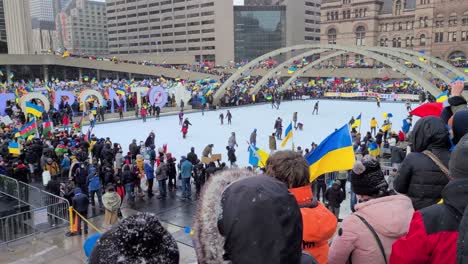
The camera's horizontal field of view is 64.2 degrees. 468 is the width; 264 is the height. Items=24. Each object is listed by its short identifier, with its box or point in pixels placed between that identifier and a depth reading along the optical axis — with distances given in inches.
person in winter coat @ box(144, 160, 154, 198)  485.1
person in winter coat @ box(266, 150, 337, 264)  99.9
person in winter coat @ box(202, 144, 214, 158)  569.7
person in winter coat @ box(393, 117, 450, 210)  120.0
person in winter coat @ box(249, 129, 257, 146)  769.5
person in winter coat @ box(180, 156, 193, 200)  471.8
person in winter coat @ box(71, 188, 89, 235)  363.6
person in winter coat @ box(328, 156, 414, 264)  94.5
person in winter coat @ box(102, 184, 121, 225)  357.1
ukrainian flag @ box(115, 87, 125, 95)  1273.9
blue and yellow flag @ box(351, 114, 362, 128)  759.1
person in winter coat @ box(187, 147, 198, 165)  522.3
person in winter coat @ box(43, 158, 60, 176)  514.9
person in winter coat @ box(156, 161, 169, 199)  481.4
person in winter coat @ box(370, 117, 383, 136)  883.1
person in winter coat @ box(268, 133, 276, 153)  717.3
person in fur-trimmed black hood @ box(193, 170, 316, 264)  56.5
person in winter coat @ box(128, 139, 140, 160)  642.3
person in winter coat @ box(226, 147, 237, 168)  623.8
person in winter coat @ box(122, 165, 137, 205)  456.8
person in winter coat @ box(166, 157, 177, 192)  503.5
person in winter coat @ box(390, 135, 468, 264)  73.1
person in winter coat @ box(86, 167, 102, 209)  446.3
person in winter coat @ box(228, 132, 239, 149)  723.9
